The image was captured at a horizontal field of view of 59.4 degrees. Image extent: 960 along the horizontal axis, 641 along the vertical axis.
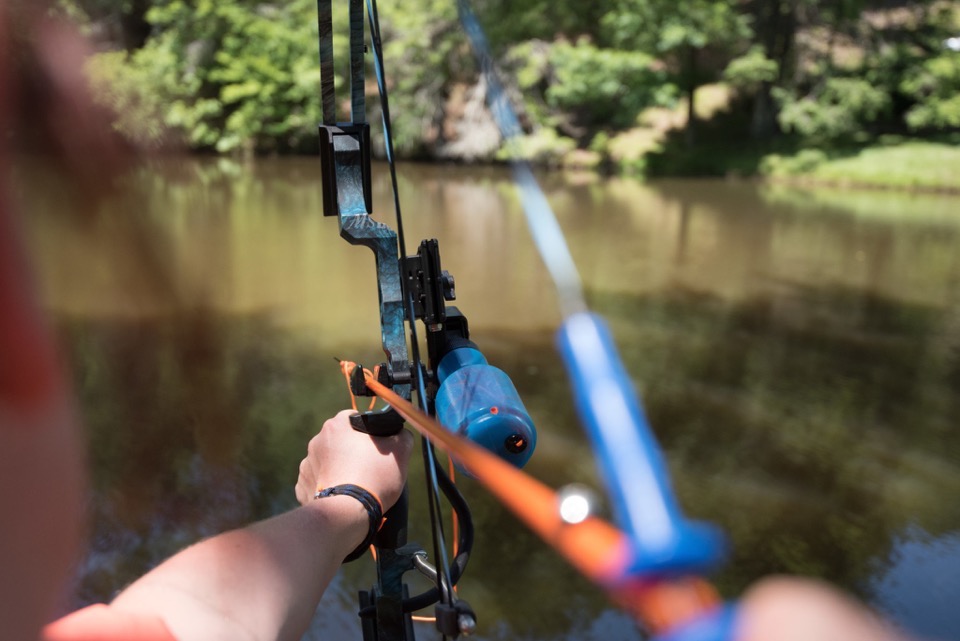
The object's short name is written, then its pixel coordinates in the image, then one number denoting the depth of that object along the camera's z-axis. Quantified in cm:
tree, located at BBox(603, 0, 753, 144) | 1647
